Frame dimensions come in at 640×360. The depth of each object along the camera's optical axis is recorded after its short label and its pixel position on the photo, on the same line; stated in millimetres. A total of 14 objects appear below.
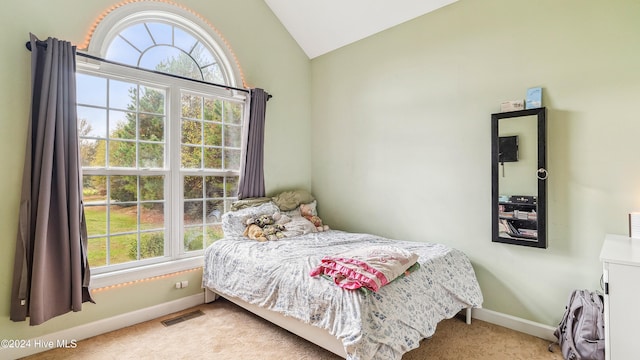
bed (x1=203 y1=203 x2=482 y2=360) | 1675
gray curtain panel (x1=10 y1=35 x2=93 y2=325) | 2074
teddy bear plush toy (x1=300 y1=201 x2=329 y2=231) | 3502
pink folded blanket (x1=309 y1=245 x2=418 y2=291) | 1748
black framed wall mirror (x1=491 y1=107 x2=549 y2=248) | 2311
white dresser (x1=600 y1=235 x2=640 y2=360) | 1496
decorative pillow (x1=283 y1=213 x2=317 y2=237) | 3130
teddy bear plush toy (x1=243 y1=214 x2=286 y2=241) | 2941
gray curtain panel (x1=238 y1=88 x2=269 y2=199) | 3314
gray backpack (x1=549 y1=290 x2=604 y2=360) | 1868
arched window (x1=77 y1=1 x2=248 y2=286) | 2502
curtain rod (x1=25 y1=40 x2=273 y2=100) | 2135
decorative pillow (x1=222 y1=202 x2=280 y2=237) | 3010
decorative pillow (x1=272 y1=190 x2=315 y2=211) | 3506
